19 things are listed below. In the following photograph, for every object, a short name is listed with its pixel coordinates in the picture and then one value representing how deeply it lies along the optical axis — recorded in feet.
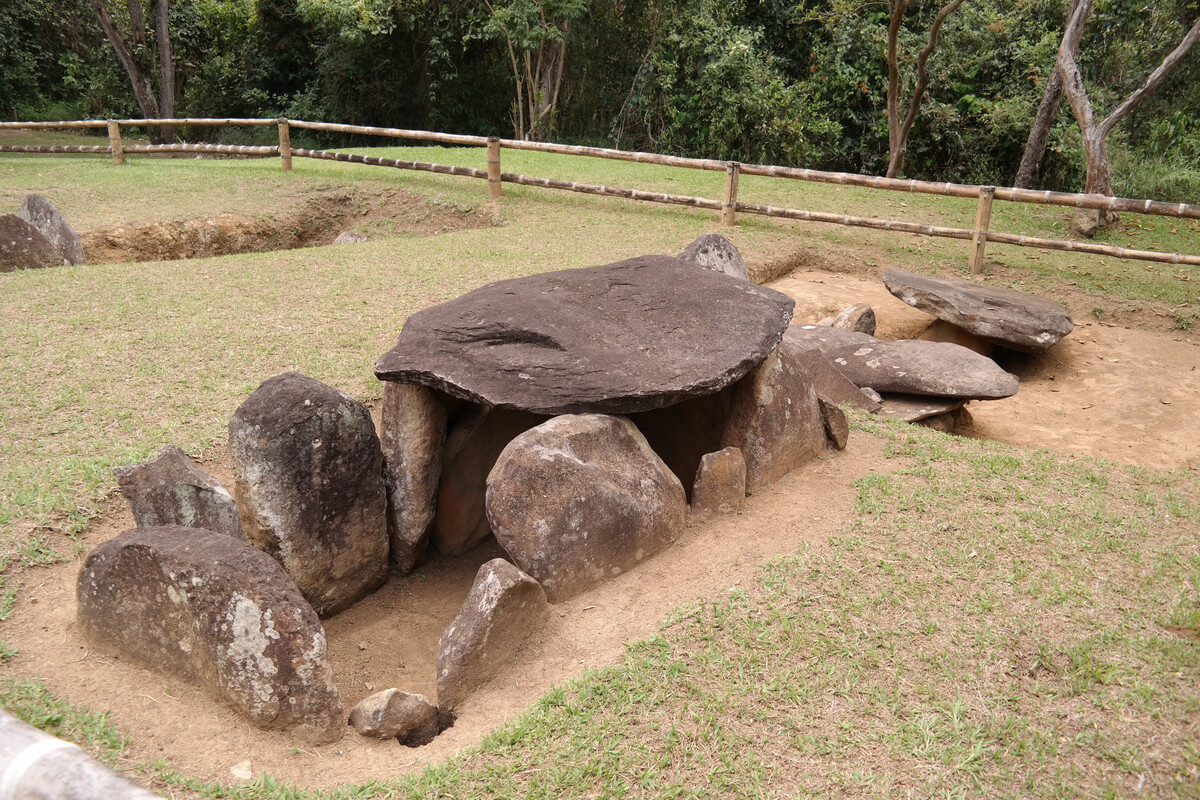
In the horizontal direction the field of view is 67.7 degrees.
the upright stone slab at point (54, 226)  28.14
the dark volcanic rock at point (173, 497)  12.35
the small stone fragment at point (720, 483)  14.06
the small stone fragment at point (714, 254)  21.06
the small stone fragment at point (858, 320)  24.82
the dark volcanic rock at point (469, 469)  15.17
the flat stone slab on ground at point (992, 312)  23.59
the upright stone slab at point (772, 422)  14.83
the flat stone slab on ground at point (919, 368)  19.65
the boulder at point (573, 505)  12.24
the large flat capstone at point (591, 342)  13.12
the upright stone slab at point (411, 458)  14.08
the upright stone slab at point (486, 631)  10.98
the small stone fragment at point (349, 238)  32.99
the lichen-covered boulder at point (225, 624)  10.01
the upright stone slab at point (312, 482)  12.51
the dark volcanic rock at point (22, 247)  26.73
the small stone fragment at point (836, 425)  16.37
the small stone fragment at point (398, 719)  10.54
